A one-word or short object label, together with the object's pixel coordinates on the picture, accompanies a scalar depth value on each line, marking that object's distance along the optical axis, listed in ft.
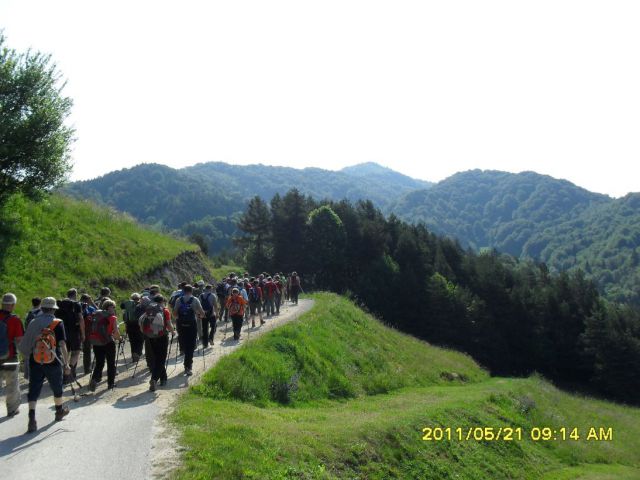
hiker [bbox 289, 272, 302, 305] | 121.08
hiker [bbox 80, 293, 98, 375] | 49.21
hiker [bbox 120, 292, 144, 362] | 52.90
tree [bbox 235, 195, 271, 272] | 252.42
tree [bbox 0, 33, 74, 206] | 67.36
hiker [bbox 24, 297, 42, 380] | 40.86
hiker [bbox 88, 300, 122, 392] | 43.57
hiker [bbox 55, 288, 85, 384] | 45.65
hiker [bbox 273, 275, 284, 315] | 100.98
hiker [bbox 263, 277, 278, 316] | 99.01
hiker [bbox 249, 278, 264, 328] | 84.48
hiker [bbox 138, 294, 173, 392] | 42.60
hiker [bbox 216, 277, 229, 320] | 85.41
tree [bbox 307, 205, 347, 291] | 230.07
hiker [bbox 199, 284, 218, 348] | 62.03
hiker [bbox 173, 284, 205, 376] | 49.16
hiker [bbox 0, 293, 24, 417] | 35.06
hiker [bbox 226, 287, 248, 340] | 66.74
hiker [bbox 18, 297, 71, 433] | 33.04
